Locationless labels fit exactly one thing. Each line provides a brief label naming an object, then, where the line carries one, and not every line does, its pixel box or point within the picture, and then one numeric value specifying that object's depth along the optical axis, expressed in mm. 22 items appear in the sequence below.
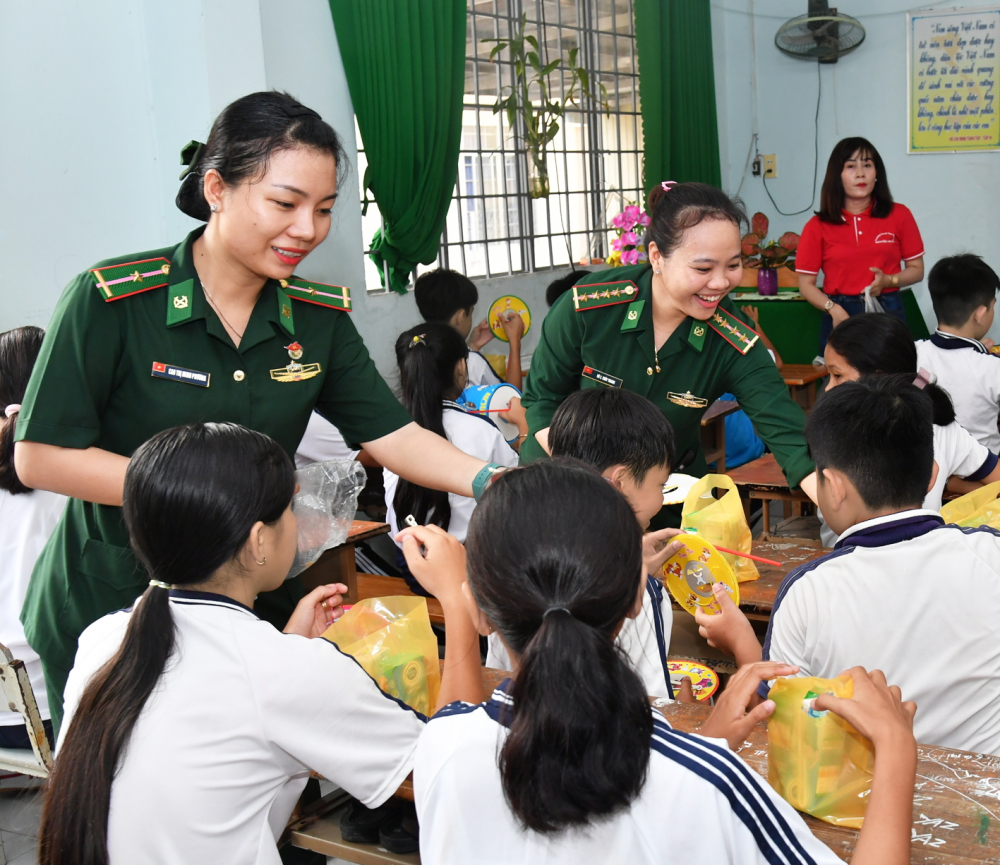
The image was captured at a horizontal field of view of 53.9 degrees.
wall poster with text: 6352
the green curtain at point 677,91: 6594
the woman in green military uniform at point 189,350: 1483
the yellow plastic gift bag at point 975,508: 1918
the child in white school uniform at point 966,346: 3289
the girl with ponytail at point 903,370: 2514
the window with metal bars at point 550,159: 5684
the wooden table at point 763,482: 2854
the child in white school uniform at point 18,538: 2184
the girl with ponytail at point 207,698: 1115
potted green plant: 5641
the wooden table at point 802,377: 4705
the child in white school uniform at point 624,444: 1750
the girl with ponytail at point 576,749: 864
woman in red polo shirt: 4770
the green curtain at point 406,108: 4605
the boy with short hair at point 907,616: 1421
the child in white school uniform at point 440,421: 2879
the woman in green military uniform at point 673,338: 2215
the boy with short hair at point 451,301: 4191
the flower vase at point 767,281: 6098
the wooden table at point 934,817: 1074
